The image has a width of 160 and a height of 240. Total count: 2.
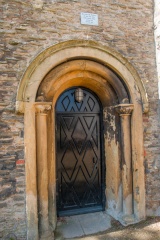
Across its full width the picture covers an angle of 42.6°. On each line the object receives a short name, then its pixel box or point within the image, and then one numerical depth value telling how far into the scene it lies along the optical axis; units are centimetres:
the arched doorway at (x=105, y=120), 312
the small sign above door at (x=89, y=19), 350
